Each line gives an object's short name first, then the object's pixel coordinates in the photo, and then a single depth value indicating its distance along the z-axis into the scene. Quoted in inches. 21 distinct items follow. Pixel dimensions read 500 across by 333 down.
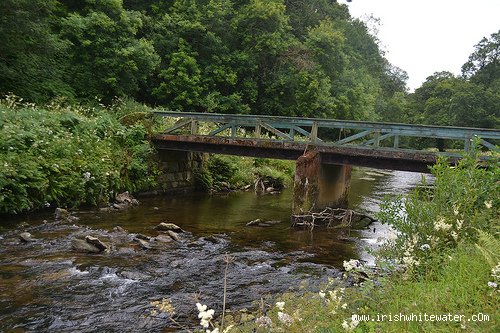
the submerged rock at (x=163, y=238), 418.9
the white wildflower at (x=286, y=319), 138.7
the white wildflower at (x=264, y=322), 159.5
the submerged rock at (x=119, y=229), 441.0
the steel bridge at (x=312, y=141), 485.4
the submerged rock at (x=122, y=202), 555.9
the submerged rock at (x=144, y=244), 389.1
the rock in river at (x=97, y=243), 368.5
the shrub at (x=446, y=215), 214.2
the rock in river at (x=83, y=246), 362.6
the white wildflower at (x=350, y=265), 163.3
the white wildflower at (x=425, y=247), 204.7
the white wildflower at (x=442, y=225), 203.5
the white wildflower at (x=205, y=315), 106.6
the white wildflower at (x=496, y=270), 134.0
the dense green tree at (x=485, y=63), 2230.6
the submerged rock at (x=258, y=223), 534.2
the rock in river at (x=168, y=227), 462.0
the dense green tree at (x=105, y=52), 800.9
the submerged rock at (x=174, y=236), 429.4
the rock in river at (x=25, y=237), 378.3
